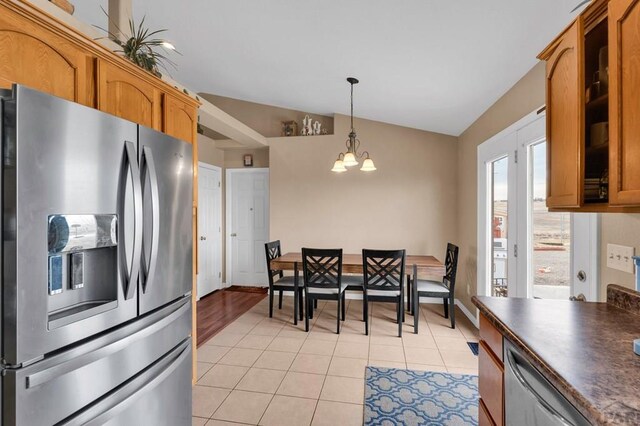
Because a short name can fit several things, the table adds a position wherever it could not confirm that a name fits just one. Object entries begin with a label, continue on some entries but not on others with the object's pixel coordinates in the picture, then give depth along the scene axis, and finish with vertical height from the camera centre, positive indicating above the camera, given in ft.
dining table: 11.32 -1.99
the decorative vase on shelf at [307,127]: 15.51 +4.34
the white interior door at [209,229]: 15.17 -0.87
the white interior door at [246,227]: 16.94 -0.82
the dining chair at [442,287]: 10.96 -2.82
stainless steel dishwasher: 2.79 -1.91
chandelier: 10.32 +1.80
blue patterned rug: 6.47 -4.34
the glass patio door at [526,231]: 5.55 -0.44
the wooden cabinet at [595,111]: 3.34 +1.34
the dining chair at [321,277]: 10.91 -2.39
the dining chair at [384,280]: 10.60 -2.42
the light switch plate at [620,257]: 4.39 -0.67
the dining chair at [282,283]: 11.56 -2.84
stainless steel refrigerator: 2.89 -0.66
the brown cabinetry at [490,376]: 4.11 -2.36
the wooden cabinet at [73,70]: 3.54 +2.08
